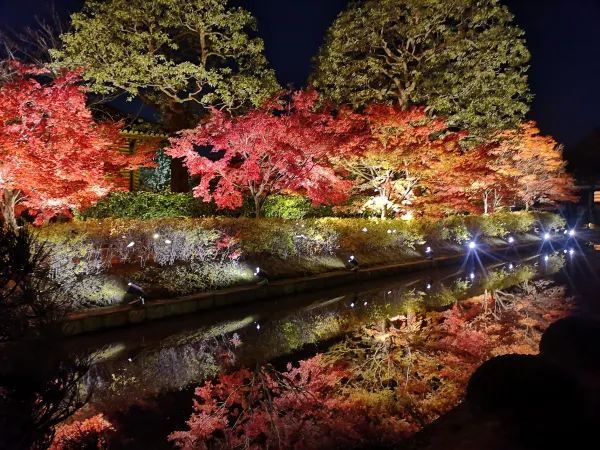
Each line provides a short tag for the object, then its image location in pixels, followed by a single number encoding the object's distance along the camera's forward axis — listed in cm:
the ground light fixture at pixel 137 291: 1091
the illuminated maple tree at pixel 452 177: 1931
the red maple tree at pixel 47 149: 1066
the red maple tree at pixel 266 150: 1458
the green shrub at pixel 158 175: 2305
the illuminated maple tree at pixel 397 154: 1872
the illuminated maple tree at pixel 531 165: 2657
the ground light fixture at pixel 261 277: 1366
